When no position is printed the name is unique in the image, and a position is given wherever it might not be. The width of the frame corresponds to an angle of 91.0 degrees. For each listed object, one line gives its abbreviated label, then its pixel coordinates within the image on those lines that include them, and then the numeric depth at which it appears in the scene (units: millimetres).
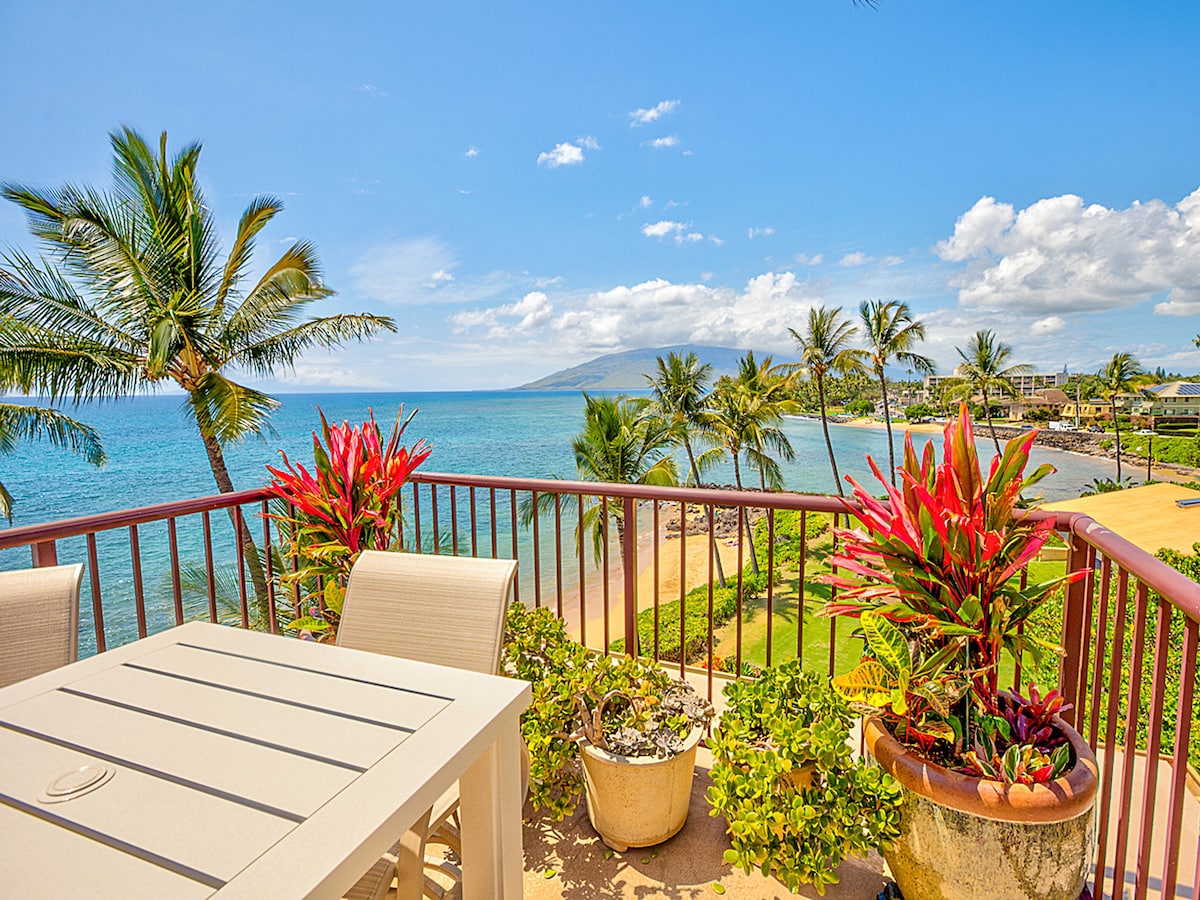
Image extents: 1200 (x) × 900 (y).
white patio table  768
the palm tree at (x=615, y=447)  14336
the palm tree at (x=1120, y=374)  36656
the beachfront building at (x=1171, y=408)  41375
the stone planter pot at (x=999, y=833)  1317
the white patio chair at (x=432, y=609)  1604
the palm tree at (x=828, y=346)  24625
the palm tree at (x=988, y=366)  32750
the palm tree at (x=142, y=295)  8406
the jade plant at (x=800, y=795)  1489
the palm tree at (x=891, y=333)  25031
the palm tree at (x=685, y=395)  19328
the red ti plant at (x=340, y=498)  2725
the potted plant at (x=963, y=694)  1338
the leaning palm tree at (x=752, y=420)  19672
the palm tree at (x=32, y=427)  9445
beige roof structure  17406
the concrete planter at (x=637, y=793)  1809
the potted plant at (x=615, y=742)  1825
